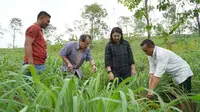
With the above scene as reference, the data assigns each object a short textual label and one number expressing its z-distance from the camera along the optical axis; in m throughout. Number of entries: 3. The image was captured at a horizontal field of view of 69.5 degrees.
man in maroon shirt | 1.74
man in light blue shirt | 2.12
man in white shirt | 1.75
